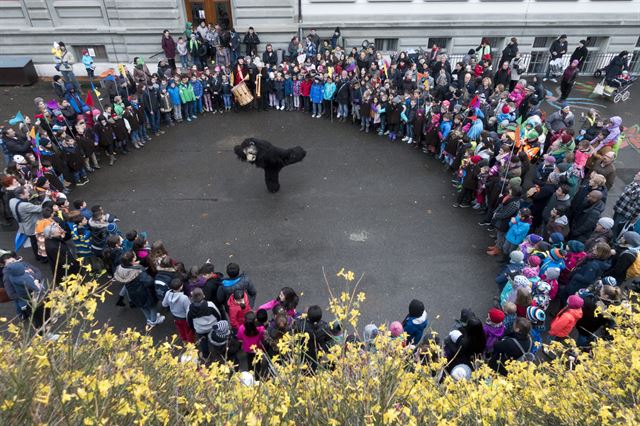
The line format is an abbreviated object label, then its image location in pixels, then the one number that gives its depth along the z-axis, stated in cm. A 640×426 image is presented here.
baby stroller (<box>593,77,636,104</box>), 1564
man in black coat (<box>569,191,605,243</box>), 843
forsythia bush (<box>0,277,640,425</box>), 339
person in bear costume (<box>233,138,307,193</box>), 1059
